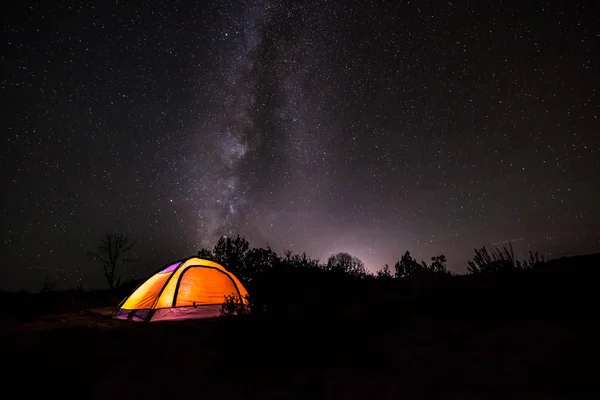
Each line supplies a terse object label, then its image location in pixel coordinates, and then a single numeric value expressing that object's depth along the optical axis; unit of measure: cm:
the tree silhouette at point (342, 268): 1185
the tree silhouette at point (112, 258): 2724
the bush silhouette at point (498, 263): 639
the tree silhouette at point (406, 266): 1261
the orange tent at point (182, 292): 820
